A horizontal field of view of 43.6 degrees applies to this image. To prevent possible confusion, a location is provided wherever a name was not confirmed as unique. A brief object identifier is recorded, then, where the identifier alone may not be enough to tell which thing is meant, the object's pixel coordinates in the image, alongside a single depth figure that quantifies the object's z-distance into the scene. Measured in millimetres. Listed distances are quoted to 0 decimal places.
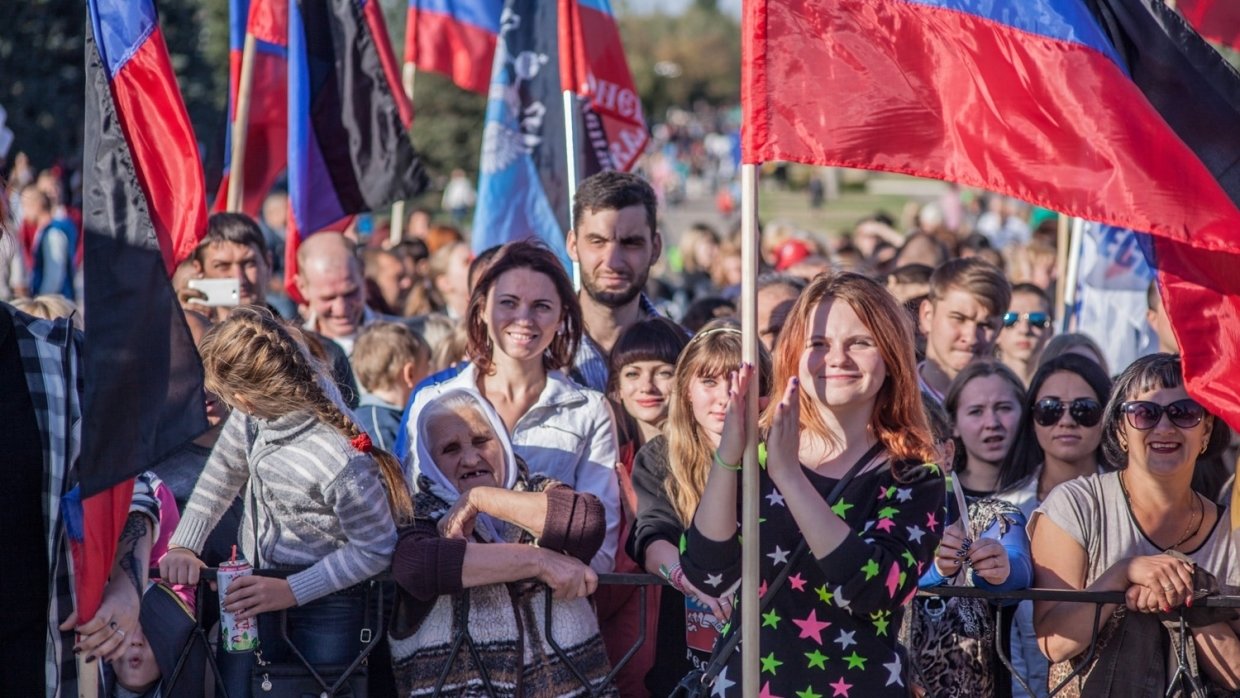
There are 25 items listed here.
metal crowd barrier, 4590
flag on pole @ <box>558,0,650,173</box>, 8250
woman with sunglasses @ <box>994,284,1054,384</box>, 7816
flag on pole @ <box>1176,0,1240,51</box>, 5797
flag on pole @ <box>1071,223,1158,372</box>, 9094
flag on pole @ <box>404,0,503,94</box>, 10297
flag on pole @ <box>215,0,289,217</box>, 9172
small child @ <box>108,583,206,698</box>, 4805
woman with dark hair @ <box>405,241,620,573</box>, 5254
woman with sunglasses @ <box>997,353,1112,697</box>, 5660
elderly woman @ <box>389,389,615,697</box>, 4656
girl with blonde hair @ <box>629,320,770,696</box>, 4785
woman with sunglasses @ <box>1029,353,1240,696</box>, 4684
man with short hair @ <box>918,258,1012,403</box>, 7133
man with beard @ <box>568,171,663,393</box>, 6418
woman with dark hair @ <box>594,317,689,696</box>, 5391
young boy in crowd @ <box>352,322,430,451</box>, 7156
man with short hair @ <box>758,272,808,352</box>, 6523
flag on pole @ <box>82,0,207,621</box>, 3893
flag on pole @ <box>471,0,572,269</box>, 8047
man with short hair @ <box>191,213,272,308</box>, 7230
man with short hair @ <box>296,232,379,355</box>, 7781
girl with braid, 4625
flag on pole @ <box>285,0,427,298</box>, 8141
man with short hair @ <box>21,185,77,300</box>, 13836
